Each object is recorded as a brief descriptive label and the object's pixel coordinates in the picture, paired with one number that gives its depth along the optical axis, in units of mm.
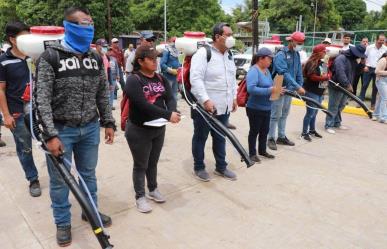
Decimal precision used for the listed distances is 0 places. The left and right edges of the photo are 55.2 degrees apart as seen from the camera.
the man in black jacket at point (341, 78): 6746
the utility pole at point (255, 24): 12019
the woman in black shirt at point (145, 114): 3422
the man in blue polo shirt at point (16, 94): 3830
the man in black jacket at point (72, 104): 2785
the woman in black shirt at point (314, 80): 6129
